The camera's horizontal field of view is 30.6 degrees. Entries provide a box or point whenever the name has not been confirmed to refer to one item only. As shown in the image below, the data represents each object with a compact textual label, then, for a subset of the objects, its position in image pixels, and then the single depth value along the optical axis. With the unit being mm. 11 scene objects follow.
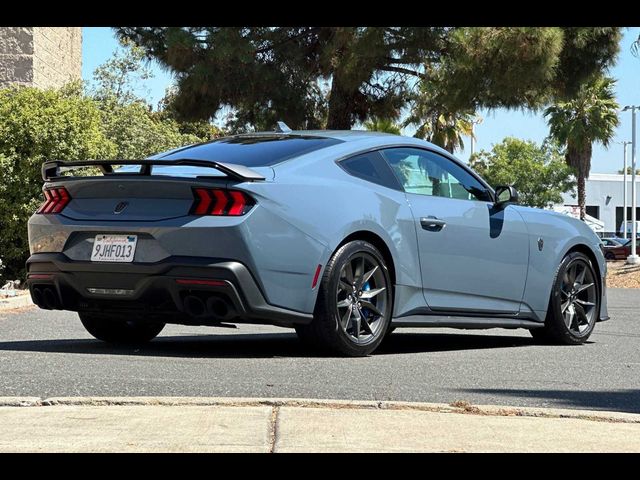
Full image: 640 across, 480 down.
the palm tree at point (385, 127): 37912
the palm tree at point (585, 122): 58562
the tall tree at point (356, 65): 22953
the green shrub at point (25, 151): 19312
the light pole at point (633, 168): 52000
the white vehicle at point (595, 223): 70688
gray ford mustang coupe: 6867
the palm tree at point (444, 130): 26906
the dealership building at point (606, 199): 89625
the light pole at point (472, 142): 80631
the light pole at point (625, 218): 74650
